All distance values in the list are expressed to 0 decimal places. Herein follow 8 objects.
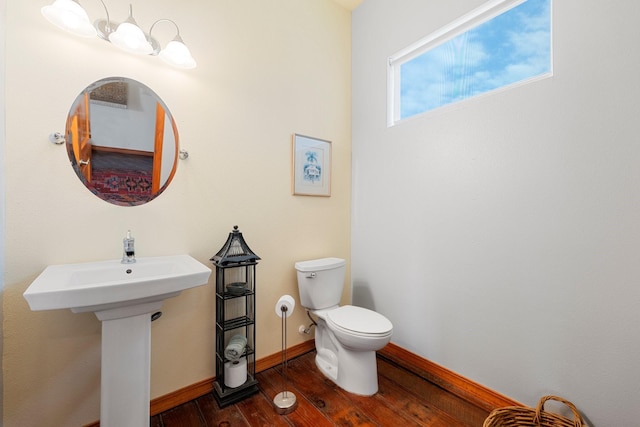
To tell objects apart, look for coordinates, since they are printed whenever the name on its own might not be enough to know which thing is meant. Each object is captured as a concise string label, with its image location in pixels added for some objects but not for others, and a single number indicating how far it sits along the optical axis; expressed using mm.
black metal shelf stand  1547
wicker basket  1200
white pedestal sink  986
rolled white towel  1555
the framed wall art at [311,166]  2035
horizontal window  1427
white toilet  1561
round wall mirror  1300
